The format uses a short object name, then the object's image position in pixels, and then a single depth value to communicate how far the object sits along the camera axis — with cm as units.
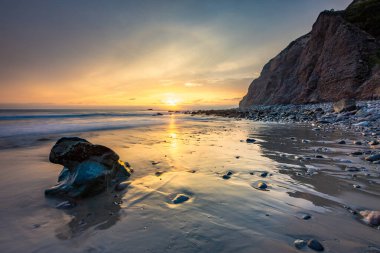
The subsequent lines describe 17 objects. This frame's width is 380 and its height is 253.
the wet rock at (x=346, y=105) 1542
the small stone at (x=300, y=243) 199
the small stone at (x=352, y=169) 429
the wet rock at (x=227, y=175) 407
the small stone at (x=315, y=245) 195
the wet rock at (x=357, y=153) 561
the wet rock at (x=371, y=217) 236
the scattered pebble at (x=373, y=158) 490
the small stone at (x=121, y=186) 359
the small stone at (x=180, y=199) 304
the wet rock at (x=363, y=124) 1078
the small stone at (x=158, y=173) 435
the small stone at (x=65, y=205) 295
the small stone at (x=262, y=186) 350
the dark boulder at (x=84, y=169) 335
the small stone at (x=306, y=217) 251
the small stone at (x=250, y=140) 816
